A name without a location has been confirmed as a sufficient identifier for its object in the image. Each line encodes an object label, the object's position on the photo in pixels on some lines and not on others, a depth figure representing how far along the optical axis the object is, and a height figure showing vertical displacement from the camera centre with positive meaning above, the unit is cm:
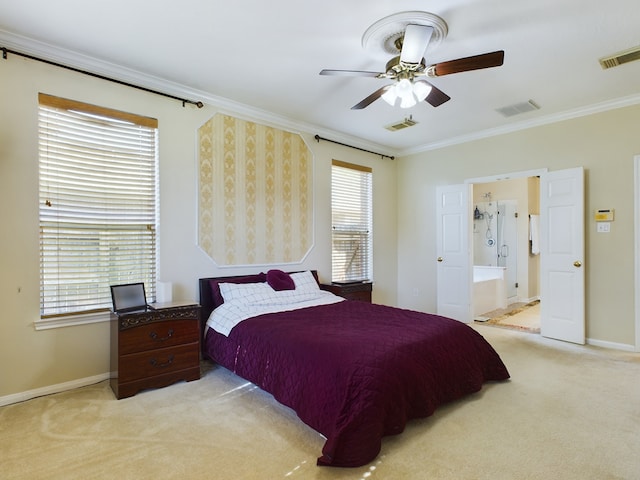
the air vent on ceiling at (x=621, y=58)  288 +156
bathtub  576 -85
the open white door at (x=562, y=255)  409 -18
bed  199 -83
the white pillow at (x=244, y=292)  349 -52
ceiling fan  226 +123
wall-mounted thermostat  397 +29
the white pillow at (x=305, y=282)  405 -49
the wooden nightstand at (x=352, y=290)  462 -66
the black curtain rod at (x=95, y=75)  269 +147
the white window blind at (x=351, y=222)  512 +29
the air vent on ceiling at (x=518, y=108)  398 +156
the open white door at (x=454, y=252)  519 -17
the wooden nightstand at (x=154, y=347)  275 -88
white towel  708 +13
